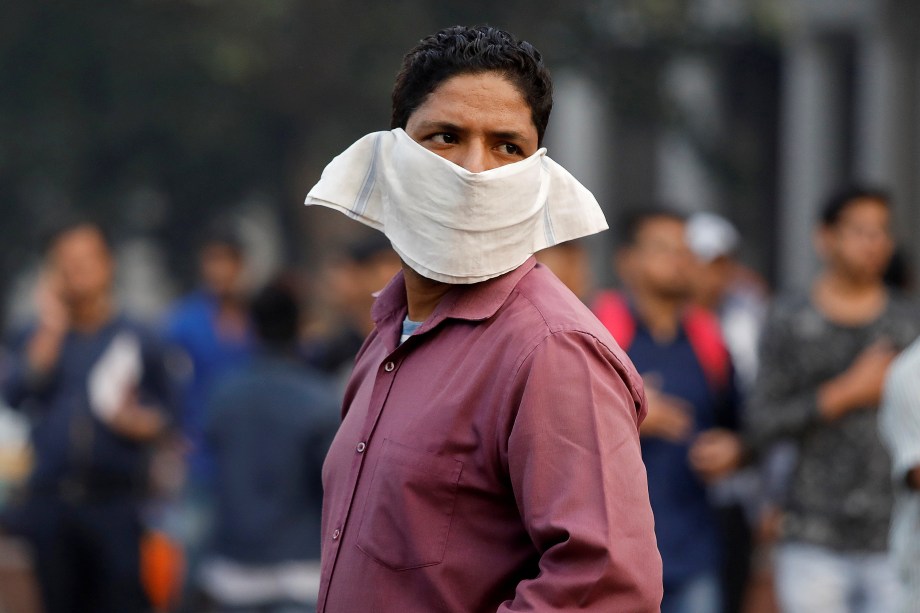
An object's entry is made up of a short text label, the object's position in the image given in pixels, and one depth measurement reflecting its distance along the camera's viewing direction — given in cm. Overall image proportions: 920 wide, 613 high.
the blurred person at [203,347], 1733
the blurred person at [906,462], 873
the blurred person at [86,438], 1431
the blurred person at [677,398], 1212
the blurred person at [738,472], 1492
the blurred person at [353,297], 1391
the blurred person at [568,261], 1256
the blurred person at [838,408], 1195
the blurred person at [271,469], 1269
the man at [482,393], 493
